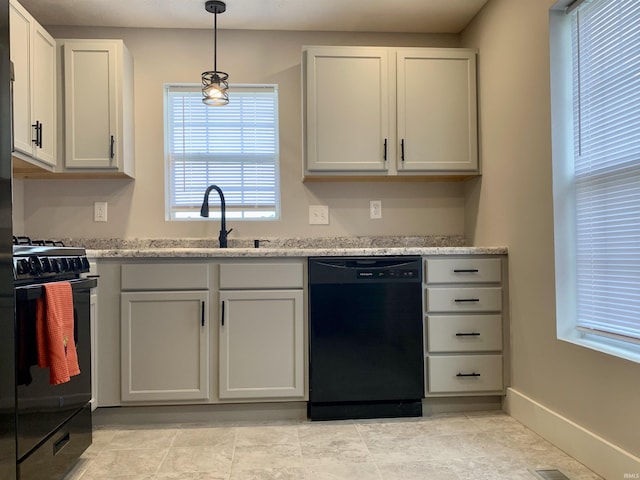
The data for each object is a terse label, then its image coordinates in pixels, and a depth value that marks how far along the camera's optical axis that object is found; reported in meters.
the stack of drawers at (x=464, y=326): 2.54
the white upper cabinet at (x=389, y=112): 2.85
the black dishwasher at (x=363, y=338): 2.48
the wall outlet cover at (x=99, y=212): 3.03
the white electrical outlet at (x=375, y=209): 3.17
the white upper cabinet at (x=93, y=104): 2.76
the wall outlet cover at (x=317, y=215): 3.13
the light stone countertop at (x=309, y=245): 2.49
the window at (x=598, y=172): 1.78
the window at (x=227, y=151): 3.13
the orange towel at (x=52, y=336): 1.61
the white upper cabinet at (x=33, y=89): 2.36
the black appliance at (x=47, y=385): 1.53
